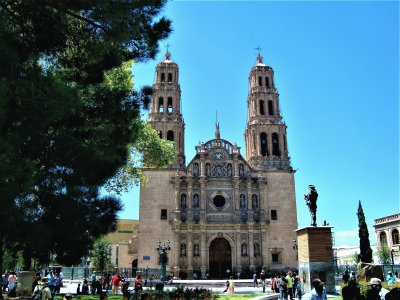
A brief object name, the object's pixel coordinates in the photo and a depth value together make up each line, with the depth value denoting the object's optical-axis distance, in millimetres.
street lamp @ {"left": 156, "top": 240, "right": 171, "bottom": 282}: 29953
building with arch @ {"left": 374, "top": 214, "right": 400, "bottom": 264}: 38762
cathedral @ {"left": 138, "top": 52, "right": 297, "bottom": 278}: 36250
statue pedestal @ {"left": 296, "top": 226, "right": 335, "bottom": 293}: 15109
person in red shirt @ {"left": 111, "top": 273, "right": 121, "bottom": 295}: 19828
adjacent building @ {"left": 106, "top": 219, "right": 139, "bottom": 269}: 42594
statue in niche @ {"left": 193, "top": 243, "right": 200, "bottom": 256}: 36450
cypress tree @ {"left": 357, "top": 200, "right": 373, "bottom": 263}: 32031
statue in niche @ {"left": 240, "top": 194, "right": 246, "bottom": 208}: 38500
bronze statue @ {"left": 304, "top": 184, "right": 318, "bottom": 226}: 15883
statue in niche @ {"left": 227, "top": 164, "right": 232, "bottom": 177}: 38812
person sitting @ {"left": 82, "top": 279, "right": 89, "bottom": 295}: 19881
